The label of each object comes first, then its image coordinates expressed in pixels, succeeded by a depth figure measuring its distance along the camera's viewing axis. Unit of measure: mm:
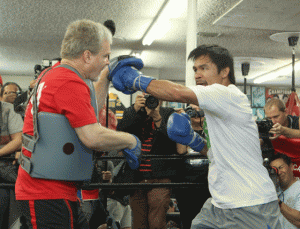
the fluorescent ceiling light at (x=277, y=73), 8531
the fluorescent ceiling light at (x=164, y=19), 4402
